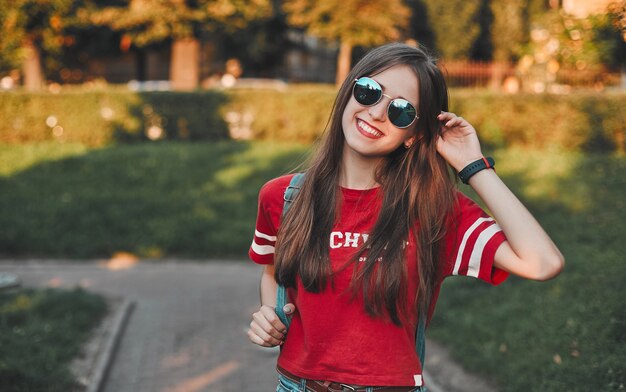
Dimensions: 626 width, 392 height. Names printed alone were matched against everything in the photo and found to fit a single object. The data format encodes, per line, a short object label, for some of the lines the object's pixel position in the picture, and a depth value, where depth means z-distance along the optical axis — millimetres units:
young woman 2031
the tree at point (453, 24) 28375
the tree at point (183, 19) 18422
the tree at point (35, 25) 14438
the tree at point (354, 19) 19391
